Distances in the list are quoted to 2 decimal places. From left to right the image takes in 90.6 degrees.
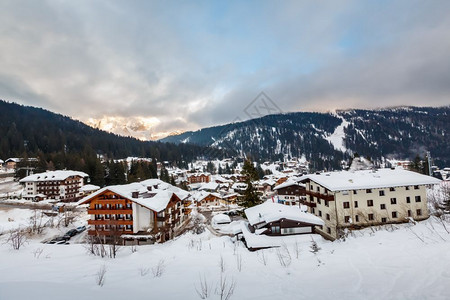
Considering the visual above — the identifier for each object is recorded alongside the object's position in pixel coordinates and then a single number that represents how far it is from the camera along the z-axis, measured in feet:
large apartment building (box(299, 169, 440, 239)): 87.97
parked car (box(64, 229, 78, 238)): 107.02
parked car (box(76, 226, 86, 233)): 114.49
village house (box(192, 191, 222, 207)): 215.10
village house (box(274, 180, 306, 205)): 180.55
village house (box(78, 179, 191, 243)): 102.99
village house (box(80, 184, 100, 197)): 207.62
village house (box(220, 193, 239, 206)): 224.04
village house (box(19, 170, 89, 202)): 193.70
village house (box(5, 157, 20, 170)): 293.51
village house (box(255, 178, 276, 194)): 286.64
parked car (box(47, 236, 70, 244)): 93.92
